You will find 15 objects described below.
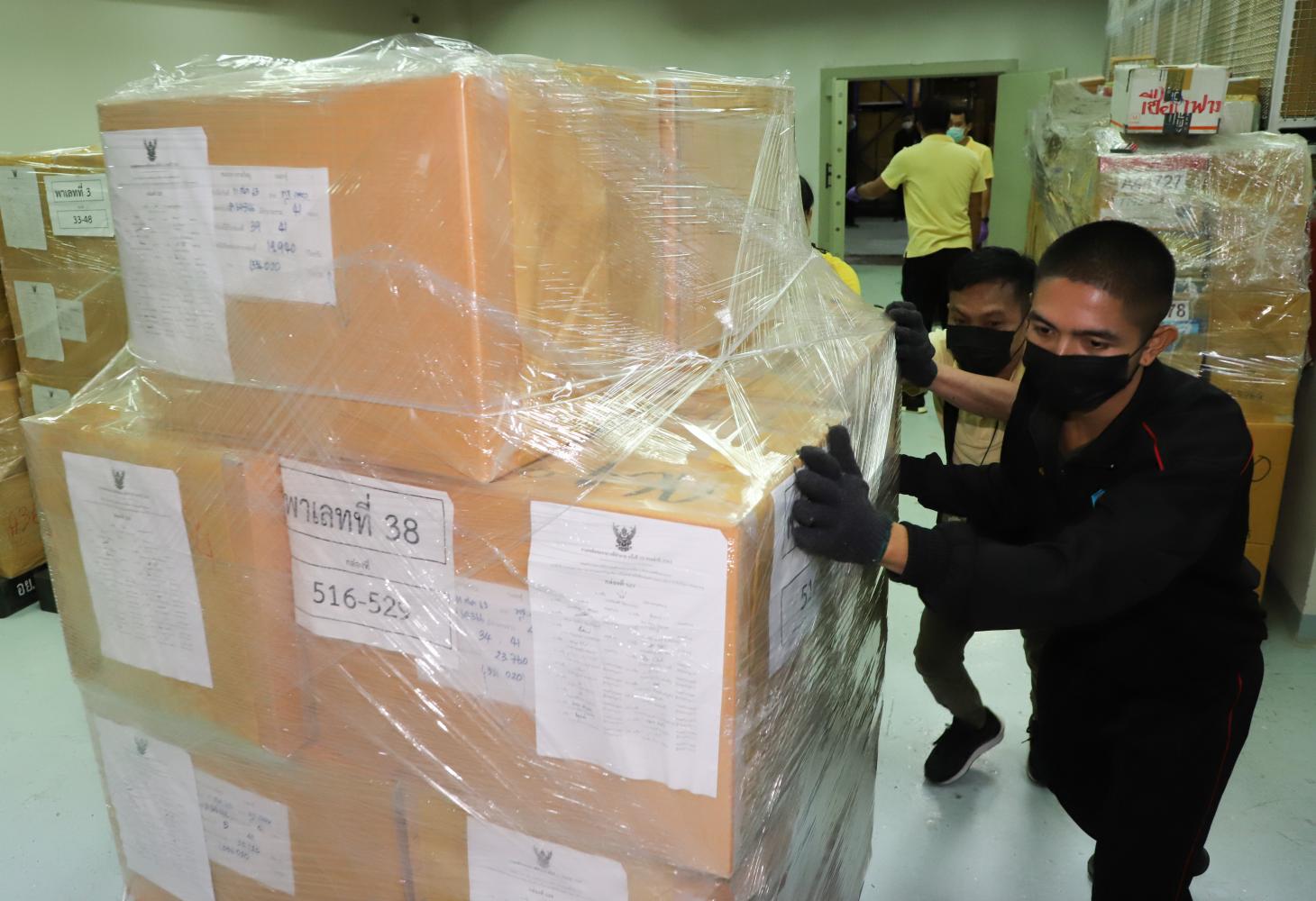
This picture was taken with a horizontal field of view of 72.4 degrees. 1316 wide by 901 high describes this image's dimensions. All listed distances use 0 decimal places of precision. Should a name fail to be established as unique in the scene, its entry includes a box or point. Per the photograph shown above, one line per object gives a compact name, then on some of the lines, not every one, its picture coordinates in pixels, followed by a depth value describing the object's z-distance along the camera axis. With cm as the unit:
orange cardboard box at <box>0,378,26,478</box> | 275
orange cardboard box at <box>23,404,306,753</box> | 105
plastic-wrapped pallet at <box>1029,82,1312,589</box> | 260
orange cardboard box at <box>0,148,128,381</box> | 243
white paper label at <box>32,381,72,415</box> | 261
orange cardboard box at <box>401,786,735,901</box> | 93
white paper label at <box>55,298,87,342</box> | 249
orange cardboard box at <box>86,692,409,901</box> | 110
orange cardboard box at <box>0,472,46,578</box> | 281
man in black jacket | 110
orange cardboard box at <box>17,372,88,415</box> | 259
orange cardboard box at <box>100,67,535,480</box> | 82
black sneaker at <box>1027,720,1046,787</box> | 201
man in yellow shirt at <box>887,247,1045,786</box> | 174
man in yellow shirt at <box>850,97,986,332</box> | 507
